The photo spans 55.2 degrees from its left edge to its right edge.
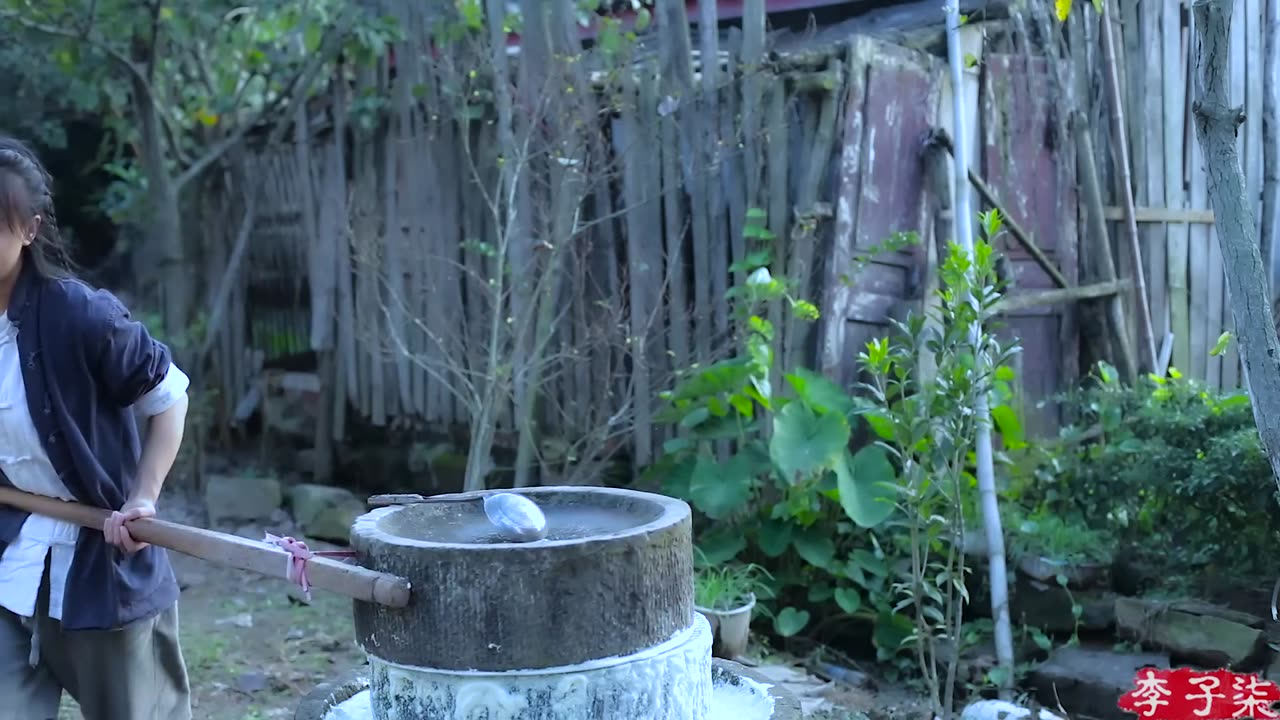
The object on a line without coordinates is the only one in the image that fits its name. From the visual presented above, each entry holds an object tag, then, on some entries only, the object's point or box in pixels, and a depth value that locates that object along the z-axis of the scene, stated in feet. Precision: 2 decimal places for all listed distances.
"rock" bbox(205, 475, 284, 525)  22.31
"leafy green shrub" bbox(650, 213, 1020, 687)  15.44
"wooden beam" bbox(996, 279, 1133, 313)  19.07
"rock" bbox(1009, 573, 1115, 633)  16.03
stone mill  8.05
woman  8.66
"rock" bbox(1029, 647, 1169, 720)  14.74
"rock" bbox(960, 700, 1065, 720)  13.62
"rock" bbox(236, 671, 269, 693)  15.20
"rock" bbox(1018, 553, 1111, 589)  16.05
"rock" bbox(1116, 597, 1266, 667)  14.34
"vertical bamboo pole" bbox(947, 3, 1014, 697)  15.26
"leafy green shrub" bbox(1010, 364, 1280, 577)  14.06
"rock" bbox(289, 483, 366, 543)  21.21
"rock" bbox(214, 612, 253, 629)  17.74
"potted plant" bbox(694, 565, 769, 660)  15.28
